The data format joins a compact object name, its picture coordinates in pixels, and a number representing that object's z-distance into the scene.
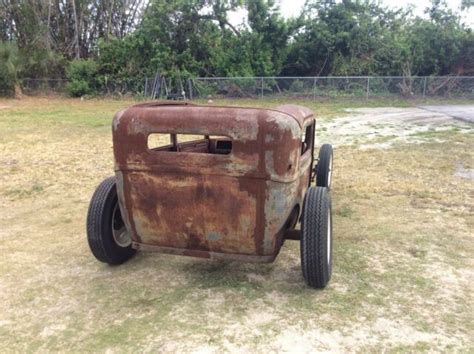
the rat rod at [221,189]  2.63
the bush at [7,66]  20.22
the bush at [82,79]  21.98
